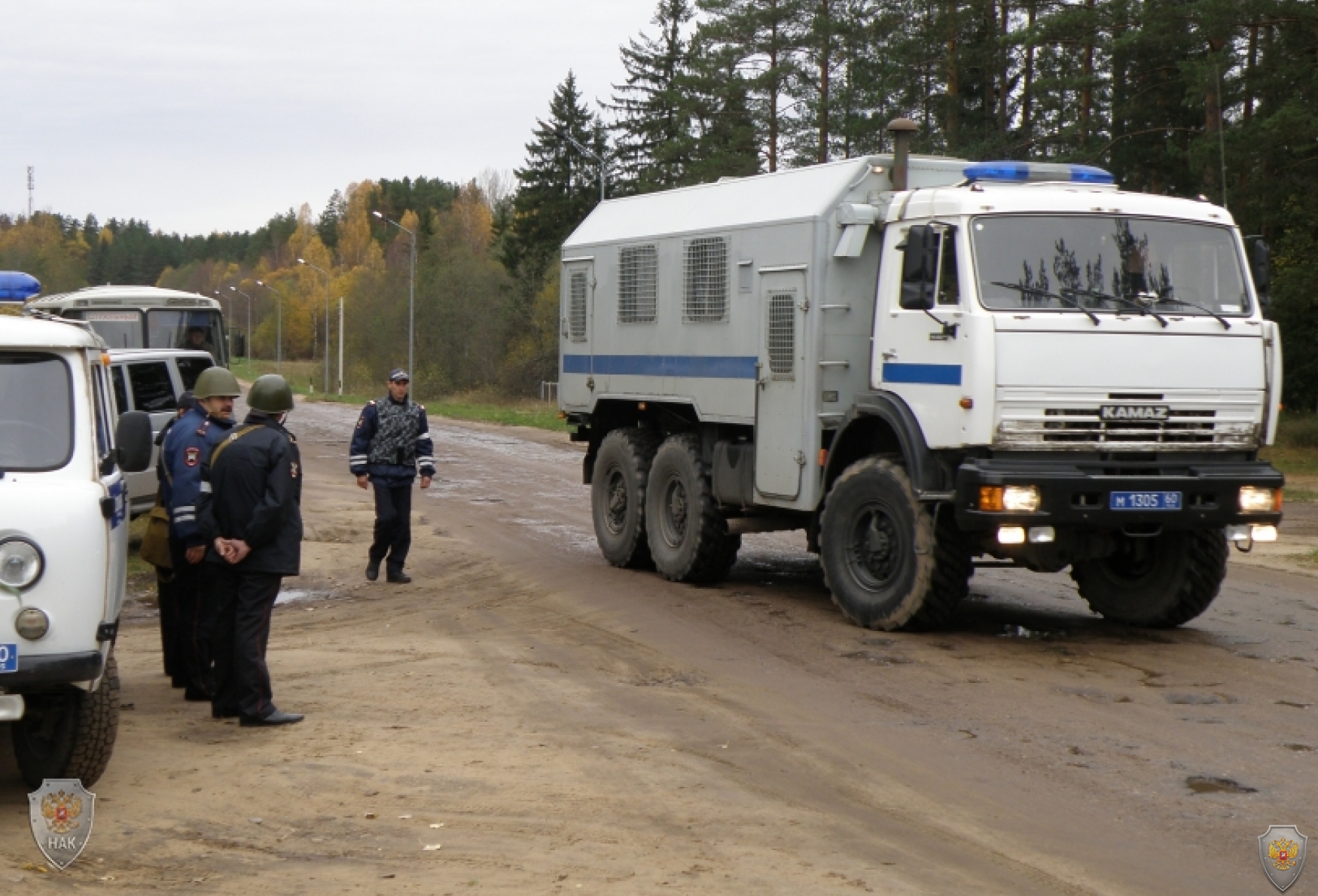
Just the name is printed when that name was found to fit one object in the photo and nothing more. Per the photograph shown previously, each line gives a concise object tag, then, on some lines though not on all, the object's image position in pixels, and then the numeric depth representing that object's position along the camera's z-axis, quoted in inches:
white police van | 245.0
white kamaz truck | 397.1
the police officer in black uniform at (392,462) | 551.5
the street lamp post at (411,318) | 2326.8
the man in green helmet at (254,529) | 323.6
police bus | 1147.9
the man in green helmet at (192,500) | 340.2
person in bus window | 1183.6
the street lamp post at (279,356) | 3949.3
